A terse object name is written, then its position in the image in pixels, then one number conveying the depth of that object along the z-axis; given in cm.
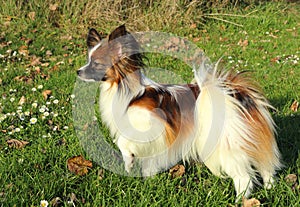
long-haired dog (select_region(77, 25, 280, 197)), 275
